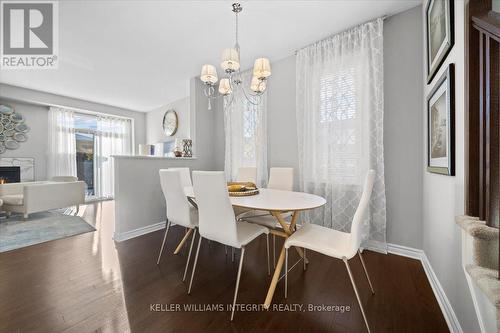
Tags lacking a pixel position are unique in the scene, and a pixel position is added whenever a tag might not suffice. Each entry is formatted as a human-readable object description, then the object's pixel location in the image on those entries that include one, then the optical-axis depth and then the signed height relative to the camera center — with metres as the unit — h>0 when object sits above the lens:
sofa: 3.42 -0.53
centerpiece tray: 1.85 -0.24
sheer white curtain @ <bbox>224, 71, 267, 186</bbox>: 3.19 +0.53
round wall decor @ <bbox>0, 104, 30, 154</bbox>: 4.17 +0.85
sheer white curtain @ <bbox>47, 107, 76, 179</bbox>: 4.78 +0.59
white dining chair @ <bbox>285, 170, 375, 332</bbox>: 1.27 -0.54
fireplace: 4.14 -0.14
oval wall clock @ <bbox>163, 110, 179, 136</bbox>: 5.31 +1.21
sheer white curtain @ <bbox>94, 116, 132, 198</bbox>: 5.66 +0.60
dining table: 1.40 -0.30
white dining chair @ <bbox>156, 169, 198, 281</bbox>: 1.83 -0.33
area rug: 2.57 -0.96
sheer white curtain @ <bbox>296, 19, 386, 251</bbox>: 2.21 +0.51
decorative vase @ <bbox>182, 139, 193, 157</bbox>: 3.57 +0.33
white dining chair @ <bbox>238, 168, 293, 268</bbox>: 2.11 -0.25
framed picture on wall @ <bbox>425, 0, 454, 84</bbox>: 1.27 +0.98
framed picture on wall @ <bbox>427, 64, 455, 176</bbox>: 1.25 +0.29
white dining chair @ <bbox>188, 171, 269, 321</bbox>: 1.37 -0.34
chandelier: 1.80 +0.92
